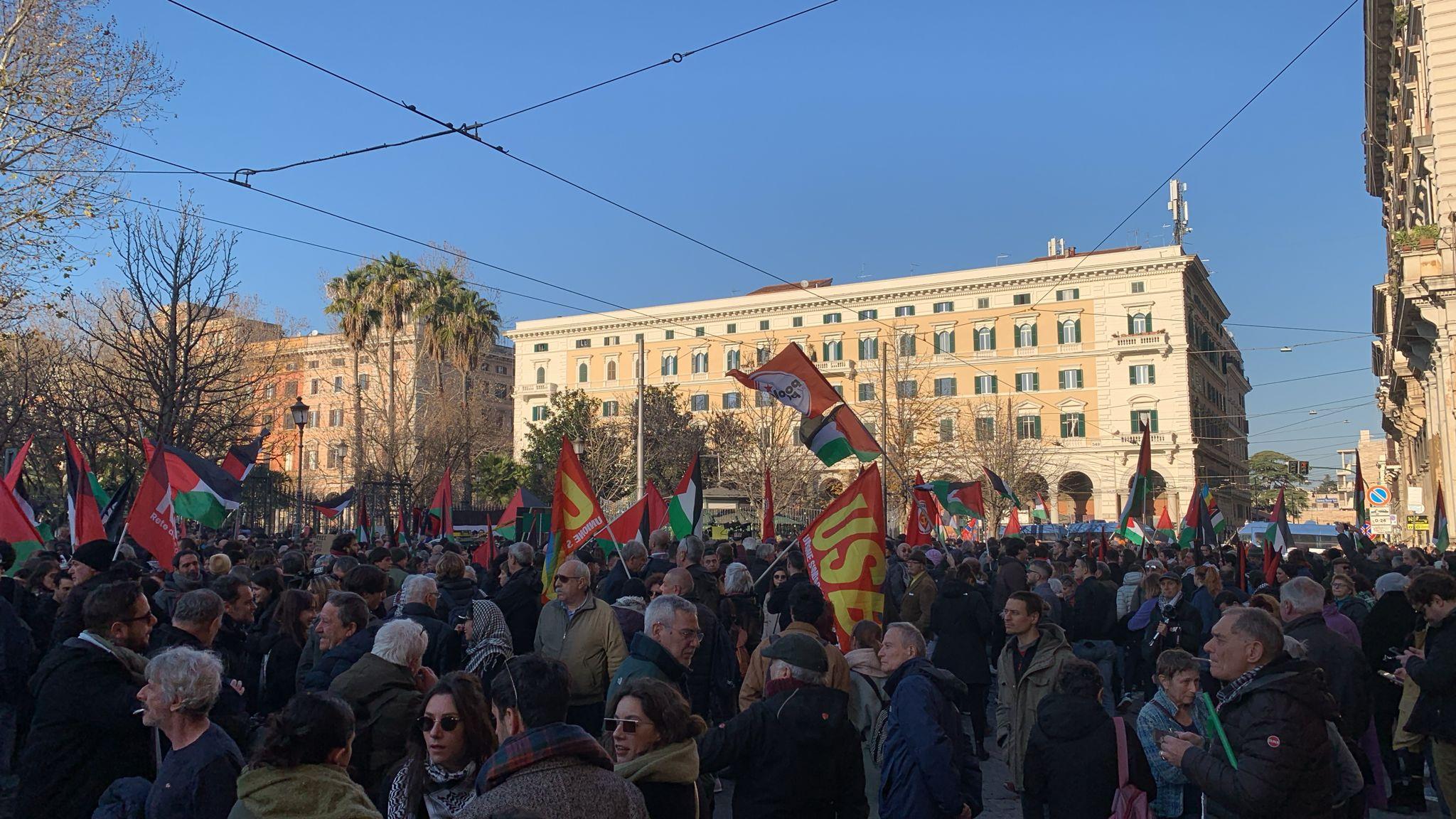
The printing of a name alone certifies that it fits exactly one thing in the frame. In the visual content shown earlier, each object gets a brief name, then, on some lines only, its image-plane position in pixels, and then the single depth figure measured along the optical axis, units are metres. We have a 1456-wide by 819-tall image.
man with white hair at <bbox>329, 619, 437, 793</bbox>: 4.47
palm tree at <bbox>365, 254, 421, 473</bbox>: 43.94
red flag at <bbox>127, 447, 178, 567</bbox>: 9.73
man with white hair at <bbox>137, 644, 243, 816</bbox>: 3.50
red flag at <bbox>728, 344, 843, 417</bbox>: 12.09
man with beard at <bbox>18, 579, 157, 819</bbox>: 4.34
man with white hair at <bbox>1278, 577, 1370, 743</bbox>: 6.69
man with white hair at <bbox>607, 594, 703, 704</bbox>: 5.04
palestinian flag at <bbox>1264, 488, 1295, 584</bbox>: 12.70
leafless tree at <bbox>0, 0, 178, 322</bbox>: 17.19
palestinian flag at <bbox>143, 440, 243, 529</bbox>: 12.73
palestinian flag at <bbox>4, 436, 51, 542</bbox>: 11.49
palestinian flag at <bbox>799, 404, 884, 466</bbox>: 12.64
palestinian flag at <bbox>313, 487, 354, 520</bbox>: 21.72
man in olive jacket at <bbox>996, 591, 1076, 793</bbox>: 6.16
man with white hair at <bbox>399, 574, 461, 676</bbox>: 6.14
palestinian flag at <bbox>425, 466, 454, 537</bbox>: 18.28
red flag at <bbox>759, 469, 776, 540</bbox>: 15.40
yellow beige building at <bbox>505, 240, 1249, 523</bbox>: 58.06
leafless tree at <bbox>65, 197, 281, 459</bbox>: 19.48
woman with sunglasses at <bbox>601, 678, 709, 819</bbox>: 3.54
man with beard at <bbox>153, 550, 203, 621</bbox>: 7.72
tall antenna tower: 59.72
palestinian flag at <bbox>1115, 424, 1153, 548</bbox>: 16.31
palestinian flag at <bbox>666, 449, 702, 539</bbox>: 13.84
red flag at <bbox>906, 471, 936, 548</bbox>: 16.44
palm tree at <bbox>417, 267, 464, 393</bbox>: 44.94
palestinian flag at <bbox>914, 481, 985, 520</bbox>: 24.05
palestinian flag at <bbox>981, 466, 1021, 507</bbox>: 23.83
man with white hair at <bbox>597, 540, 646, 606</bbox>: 8.98
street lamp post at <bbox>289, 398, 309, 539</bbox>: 22.41
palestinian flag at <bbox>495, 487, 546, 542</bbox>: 20.81
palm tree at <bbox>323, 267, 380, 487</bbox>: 43.47
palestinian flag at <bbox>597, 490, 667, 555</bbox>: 13.07
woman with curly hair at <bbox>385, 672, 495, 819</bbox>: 3.54
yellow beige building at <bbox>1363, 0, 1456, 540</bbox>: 19.92
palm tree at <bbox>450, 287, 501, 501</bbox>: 45.25
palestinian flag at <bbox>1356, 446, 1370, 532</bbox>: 22.84
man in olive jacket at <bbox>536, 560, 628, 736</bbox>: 6.31
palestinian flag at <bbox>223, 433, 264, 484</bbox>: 14.85
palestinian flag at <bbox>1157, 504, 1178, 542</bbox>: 32.79
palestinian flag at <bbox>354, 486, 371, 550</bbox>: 23.95
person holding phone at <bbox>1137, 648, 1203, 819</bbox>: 4.87
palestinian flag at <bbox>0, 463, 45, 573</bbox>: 9.73
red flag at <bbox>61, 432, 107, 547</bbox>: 9.98
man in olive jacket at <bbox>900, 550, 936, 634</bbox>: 10.52
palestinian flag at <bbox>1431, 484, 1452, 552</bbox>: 18.80
